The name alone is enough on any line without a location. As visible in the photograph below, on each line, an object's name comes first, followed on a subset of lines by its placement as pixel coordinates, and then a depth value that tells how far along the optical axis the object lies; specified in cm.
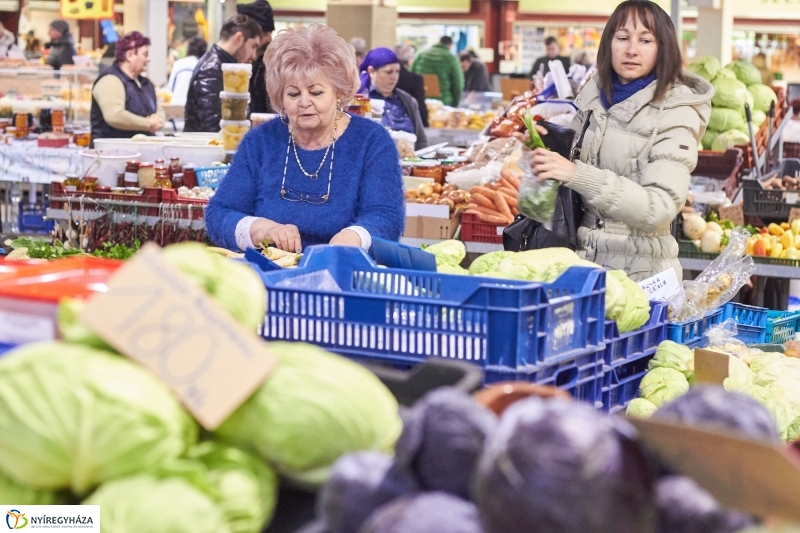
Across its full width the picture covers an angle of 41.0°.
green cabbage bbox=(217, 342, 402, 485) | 130
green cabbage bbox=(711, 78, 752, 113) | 793
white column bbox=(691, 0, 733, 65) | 1339
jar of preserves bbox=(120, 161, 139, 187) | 596
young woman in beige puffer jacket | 340
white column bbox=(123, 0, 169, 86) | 1304
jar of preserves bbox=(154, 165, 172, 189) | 591
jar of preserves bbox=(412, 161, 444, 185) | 630
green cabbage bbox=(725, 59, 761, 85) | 891
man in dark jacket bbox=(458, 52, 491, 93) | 1694
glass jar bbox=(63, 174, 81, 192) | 586
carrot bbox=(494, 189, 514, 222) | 544
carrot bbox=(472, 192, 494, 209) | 552
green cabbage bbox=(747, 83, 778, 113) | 873
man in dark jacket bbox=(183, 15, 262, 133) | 727
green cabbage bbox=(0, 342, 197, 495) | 120
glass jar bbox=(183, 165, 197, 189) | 591
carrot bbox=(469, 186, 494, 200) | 555
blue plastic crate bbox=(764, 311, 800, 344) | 353
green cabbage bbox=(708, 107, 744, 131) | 773
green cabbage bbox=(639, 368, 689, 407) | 256
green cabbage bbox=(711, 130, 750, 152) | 754
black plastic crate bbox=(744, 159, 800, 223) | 577
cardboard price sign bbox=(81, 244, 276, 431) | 128
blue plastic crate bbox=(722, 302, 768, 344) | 348
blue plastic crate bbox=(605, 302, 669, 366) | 236
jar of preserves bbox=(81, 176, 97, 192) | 586
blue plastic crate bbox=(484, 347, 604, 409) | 188
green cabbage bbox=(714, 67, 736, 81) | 823
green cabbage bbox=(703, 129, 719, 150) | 778
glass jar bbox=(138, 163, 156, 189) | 586
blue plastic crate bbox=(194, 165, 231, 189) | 586
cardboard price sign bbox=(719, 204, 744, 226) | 558
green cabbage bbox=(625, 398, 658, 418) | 253
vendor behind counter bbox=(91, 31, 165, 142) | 804
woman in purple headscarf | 815
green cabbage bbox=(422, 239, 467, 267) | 290
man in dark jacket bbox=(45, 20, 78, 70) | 1320
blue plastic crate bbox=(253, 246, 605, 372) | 189
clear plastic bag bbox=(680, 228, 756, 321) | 311
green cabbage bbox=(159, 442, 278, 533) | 126
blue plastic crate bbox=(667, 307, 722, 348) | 282
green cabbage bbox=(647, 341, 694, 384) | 266
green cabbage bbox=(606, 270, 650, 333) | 242
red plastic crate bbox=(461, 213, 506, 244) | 550
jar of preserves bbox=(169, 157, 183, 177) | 612
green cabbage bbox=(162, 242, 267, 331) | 137
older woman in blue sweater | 336
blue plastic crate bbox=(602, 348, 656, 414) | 236
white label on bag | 289
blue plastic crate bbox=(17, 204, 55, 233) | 920
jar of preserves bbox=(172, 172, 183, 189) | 605
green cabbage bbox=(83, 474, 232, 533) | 119
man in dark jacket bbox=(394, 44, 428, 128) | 974
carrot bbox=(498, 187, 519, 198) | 552
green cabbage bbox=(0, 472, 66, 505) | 126
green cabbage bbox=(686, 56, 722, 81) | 832
